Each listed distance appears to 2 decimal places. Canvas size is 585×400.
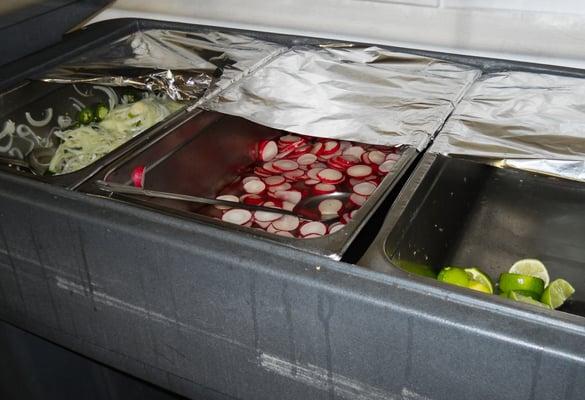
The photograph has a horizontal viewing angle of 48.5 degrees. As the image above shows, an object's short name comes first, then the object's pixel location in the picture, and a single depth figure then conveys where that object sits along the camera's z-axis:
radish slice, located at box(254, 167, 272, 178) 1.29
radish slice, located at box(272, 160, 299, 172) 1.29
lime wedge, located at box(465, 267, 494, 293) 0.95
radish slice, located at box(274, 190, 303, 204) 1.21
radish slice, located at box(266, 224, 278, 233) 1.07
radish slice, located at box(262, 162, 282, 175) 1.28
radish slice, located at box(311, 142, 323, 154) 1.34
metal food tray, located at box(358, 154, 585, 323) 1.00
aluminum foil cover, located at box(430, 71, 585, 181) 1.00
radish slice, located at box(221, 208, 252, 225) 1.08
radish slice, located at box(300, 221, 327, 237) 1.05
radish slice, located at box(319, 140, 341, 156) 1.32
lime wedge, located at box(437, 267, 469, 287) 0.88
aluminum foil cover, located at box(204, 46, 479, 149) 1.13
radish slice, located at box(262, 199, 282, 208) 1.19
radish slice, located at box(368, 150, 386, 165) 1.26
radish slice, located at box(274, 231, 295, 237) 1.04
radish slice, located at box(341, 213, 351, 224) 1.09
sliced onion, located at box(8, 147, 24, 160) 1.27
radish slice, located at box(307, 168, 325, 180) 1.26
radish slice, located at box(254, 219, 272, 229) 1.08
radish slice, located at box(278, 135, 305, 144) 1.35
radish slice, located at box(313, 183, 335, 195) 1.21
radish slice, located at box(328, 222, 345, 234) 1.05
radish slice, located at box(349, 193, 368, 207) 1.14
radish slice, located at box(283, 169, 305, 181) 1.27
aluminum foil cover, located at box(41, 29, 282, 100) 1.35
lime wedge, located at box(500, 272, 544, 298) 0.94
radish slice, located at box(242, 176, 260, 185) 1.28
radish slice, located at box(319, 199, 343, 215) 1.13
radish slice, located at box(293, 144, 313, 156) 1.33
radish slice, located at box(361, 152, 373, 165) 1.26
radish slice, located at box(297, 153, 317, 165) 1.31
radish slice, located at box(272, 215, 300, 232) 1.06
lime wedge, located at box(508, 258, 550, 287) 1.00
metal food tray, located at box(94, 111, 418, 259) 0.87
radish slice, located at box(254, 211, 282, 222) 1.08
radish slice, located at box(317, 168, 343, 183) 1.23
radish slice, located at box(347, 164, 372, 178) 1.23
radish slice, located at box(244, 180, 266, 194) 1.25
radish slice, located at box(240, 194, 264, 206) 1.21
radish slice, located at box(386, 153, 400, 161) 1.26
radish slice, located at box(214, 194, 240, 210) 1.22
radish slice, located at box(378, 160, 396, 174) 1.24
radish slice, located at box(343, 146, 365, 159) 1.29
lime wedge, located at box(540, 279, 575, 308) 0.94
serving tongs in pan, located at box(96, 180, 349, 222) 0.99
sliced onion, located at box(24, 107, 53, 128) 1.33
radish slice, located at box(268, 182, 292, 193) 1.24
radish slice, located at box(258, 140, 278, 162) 1.33
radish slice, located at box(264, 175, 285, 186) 1.26
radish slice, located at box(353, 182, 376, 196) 1.17
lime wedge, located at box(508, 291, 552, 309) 0.88
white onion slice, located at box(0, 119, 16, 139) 1.28
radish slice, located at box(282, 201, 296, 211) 1.19
